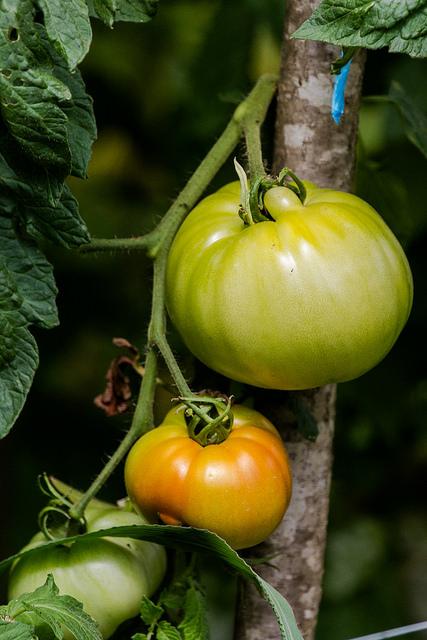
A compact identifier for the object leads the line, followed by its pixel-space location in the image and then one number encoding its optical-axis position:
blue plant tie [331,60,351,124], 0.96
